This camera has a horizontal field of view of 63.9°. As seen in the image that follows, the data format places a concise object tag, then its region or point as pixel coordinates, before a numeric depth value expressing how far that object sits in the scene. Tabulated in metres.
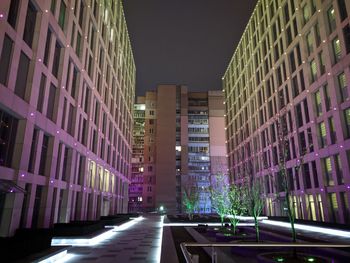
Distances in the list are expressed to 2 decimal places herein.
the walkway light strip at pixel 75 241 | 17.41
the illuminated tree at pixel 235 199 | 24.66
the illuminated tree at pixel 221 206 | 26.65
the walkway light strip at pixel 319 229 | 22.81
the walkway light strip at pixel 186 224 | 33.75
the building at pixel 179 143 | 89.12
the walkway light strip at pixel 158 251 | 13.32
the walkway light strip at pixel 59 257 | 11.65
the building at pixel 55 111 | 16.59
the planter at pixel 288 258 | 10.59
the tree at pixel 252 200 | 17.46
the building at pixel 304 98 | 30.05
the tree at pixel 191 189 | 46.30
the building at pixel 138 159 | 97.06
